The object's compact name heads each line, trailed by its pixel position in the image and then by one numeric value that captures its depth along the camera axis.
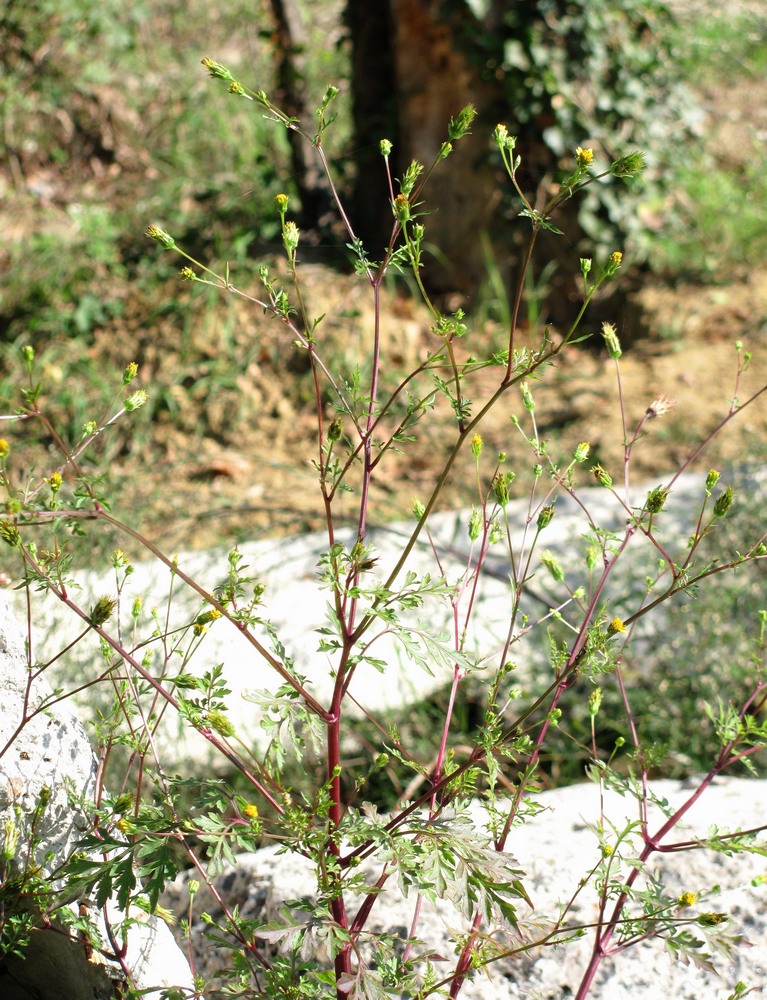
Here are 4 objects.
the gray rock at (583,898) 1.76
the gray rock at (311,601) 2.73
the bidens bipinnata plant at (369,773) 1.27
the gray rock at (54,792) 1.57
